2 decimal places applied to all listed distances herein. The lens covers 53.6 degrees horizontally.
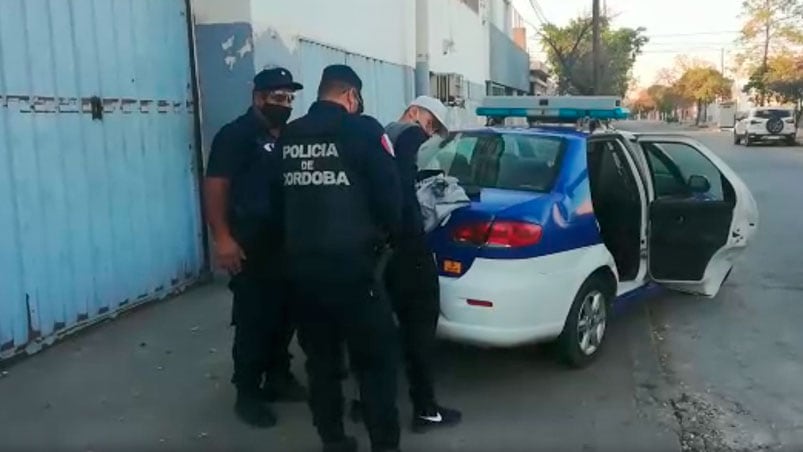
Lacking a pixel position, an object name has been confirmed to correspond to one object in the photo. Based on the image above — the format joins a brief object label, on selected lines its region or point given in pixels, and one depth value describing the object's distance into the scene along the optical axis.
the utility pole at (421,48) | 12.57
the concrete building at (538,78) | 44.00
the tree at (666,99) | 96.38
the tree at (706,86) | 76.00
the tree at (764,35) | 41.88
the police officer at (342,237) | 3.23
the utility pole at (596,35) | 31.64
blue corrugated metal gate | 4.77
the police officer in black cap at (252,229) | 3.67
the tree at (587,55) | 42.53
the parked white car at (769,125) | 31.97
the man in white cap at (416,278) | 3.73
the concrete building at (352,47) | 6.56
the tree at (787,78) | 40.47
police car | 4.22
